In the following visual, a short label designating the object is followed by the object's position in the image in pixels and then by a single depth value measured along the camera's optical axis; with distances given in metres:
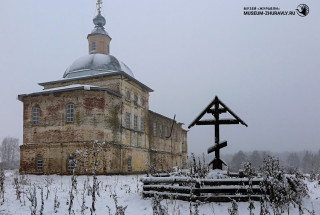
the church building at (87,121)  22.66
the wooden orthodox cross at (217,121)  10.06
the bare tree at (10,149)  88.91
